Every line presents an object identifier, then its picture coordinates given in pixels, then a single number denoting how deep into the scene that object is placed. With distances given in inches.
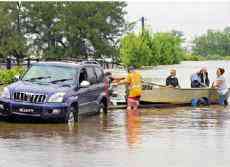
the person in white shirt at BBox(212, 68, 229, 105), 991.6
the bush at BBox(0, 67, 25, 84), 1331.2
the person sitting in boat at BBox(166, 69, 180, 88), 992.2
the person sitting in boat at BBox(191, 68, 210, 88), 1028.5
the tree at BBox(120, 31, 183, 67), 2326.5
